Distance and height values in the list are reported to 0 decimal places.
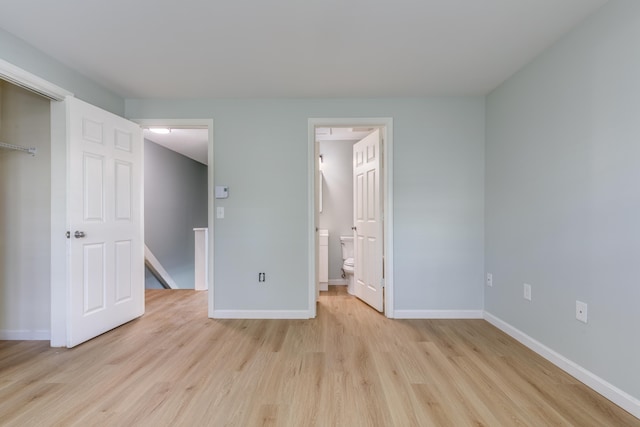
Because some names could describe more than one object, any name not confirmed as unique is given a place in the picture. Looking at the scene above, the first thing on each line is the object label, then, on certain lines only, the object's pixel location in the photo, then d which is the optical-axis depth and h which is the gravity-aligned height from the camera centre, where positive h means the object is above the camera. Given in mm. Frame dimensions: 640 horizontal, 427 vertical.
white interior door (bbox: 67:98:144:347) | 2211 -97
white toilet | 3721 -662
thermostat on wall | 2822 +194
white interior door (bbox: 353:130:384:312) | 2994 -119
